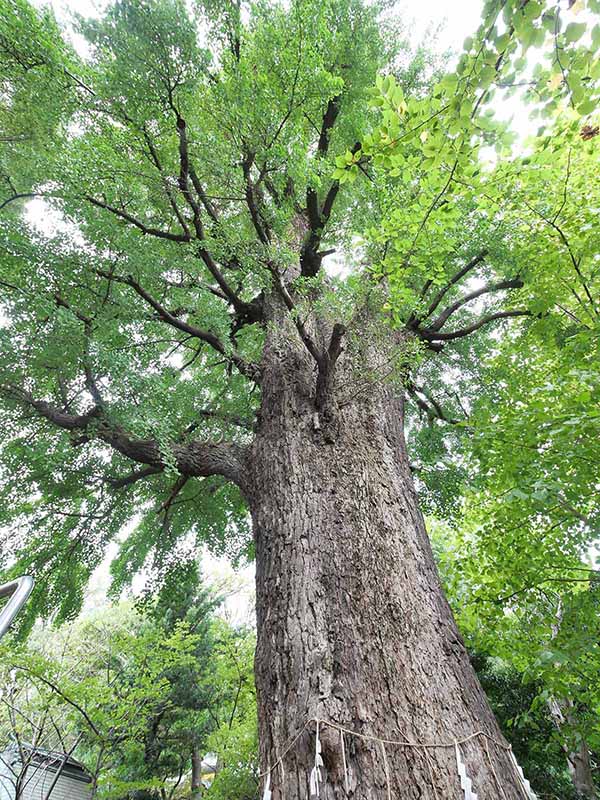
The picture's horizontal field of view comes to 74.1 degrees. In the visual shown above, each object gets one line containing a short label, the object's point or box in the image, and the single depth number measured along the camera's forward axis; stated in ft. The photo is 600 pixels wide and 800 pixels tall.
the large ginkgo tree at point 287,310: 4.73
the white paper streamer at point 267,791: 4.56
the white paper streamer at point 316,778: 4.25
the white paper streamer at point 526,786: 4.60
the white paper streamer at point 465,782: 3.95
